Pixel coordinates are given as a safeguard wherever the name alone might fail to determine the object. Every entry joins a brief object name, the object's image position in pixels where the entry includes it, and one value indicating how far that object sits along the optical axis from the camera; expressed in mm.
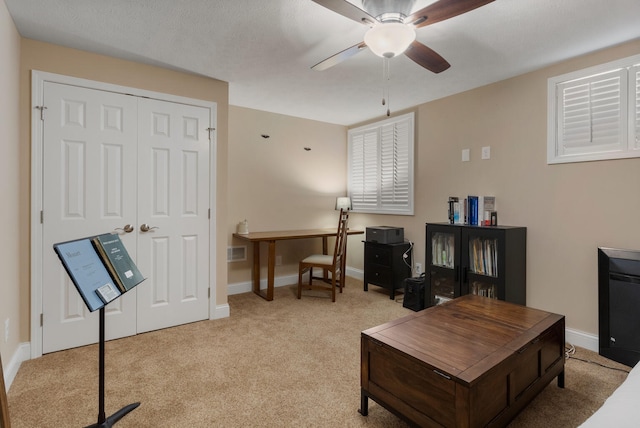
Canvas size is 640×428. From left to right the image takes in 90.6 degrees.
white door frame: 2367
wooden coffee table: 1364
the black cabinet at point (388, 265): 3895
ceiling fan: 1536
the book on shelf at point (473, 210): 3188
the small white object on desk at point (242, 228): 3974
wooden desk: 3615
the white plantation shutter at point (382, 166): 4121
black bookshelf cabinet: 2799
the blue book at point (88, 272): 1370
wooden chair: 3768
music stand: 1391
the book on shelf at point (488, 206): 3160
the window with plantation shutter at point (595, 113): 2359
